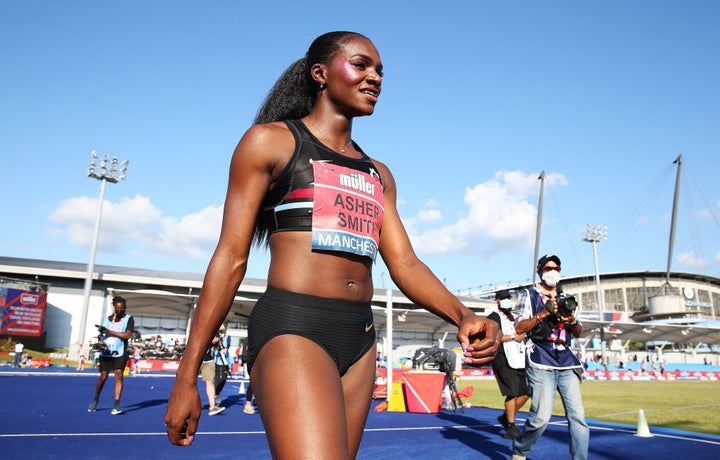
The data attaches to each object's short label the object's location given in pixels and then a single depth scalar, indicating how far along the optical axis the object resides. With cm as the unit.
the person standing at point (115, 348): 960
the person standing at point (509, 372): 758
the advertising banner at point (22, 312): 3219
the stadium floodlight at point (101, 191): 3325
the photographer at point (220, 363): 1118
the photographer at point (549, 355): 524
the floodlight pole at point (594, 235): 6380
